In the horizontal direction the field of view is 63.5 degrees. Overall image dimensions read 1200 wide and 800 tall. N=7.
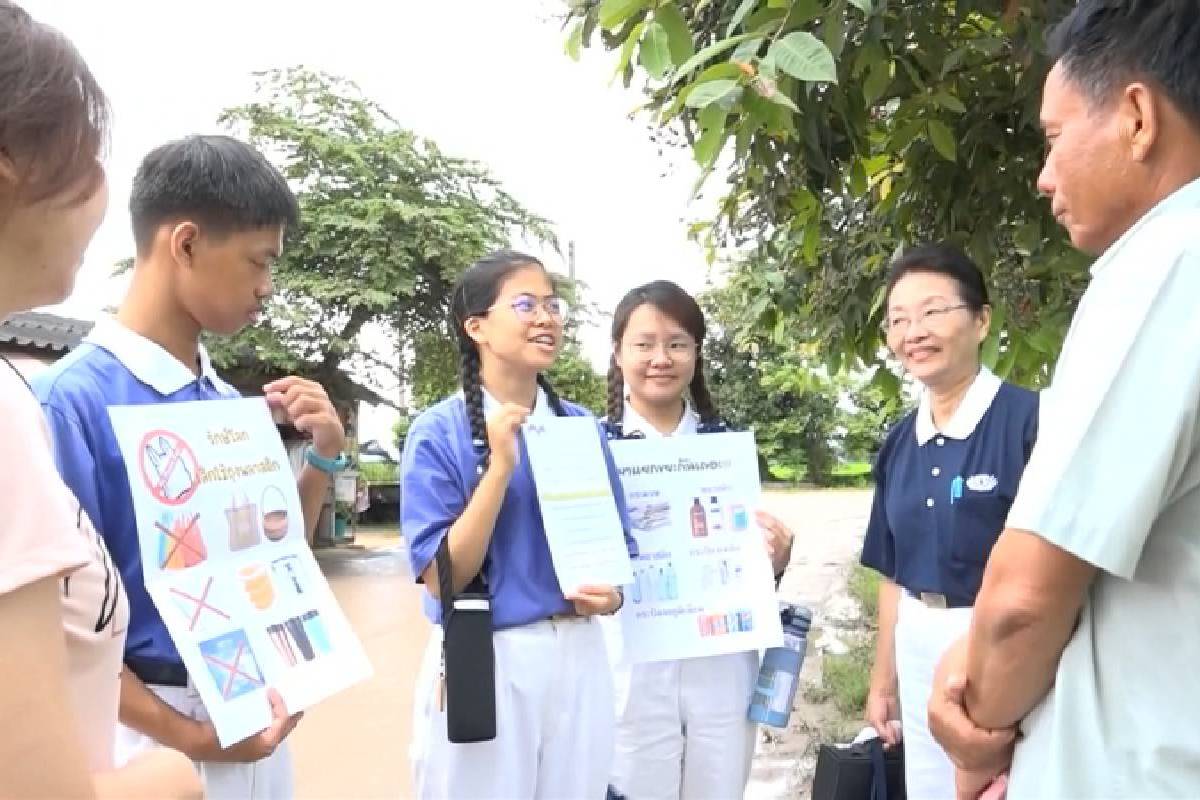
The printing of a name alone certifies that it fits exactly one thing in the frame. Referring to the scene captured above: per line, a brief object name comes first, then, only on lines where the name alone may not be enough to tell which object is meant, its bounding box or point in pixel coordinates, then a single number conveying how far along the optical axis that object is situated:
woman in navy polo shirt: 2.29
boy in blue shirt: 1.48
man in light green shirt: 1.01
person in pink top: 0.76
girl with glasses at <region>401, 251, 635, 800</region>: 2.04
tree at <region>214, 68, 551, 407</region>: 13.85
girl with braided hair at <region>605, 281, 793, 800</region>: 2.50
